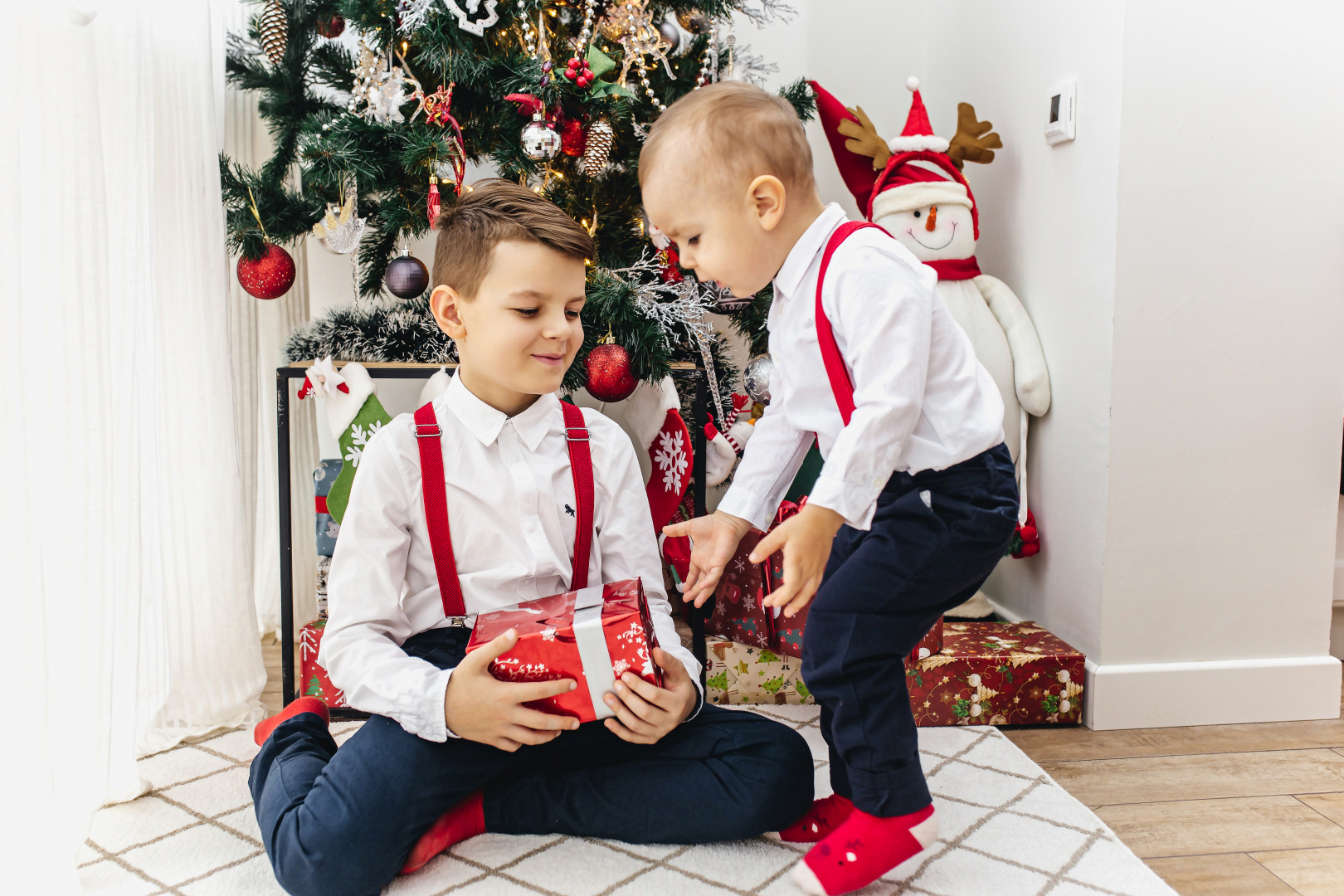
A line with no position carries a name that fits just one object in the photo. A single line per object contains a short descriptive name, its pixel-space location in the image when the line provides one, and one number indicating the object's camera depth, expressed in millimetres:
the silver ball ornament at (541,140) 1295
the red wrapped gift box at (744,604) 1362
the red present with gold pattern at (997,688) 1315
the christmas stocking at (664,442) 1407
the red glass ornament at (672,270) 1406
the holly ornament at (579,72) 1304
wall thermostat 1397
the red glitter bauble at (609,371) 1313
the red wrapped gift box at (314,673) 1295
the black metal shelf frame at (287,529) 1317
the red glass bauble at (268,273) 1397
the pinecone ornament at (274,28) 1387
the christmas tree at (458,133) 1331
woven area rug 887
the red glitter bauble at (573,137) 1354
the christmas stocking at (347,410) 1307
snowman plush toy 1492
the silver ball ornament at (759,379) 1478
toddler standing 857
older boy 891
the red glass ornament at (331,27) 1452
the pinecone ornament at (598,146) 1354
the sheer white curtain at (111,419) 902
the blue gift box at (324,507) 1331
